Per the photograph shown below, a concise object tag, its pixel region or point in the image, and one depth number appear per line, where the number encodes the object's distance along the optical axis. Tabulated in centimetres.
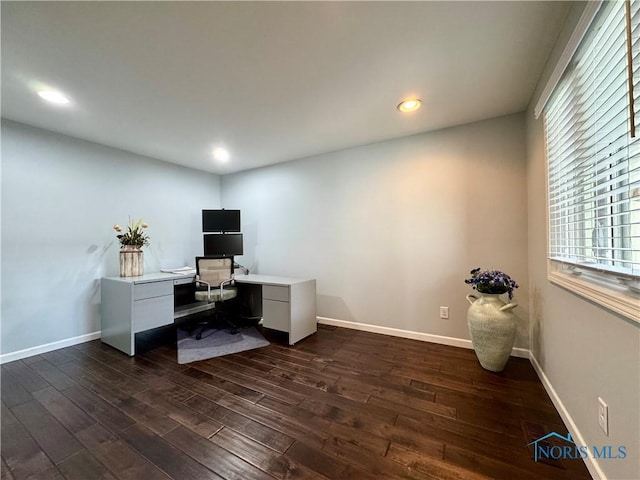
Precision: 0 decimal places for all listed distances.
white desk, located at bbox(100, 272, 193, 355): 258
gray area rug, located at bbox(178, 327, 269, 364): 261
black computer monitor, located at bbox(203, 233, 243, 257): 357
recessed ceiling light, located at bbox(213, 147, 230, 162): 334
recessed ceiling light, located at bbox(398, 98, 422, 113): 219
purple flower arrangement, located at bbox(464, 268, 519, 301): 212
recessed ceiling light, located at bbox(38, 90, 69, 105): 203
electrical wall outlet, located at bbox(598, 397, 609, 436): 108
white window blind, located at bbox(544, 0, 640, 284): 101
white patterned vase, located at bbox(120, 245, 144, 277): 296
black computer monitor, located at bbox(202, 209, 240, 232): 370
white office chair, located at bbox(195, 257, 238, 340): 310
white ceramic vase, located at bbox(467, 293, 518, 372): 204
